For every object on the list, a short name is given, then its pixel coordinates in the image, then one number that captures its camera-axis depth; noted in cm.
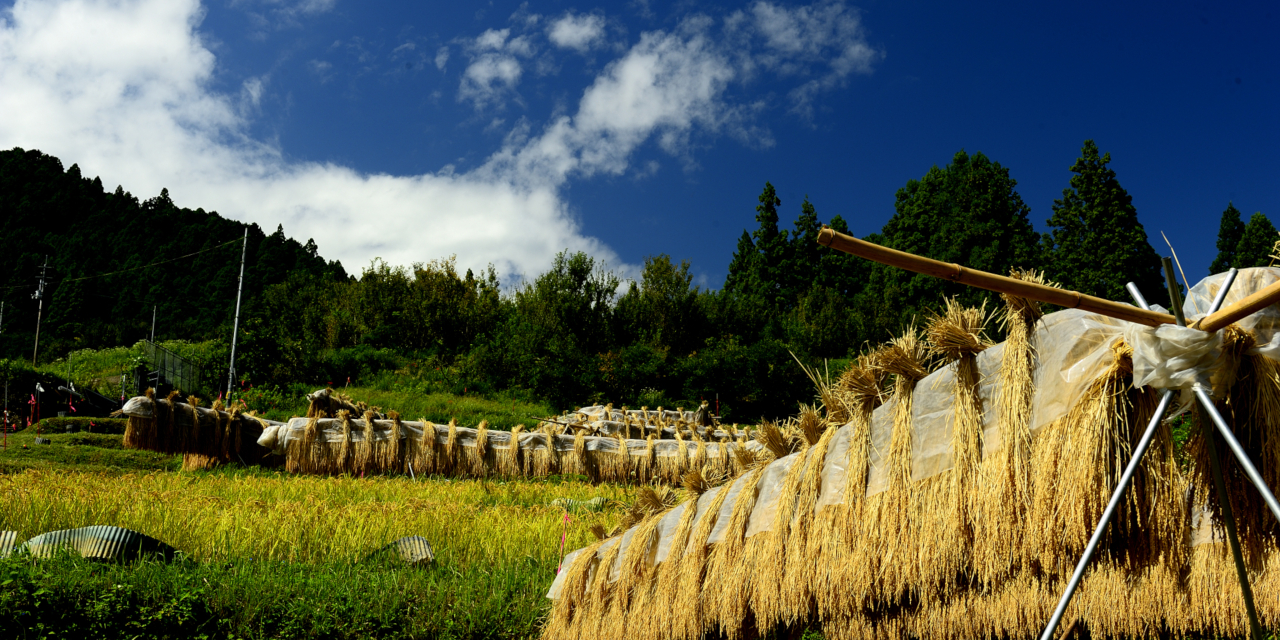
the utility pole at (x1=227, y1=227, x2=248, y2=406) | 2276
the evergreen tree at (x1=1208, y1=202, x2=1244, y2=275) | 3694
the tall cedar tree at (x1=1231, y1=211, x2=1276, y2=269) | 3269
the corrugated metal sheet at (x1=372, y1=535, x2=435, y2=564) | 570
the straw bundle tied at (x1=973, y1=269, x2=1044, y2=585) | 239
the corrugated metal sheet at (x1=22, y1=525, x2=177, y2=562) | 505
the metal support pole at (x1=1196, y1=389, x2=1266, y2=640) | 205
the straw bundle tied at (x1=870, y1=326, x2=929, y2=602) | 275
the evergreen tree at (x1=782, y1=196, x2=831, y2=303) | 4456
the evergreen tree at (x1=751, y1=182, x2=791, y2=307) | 4475
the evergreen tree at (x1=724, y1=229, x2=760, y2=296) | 4600
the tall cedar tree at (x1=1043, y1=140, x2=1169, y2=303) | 2970
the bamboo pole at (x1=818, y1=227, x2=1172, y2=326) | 185
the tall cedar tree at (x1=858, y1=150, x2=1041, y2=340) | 3566
